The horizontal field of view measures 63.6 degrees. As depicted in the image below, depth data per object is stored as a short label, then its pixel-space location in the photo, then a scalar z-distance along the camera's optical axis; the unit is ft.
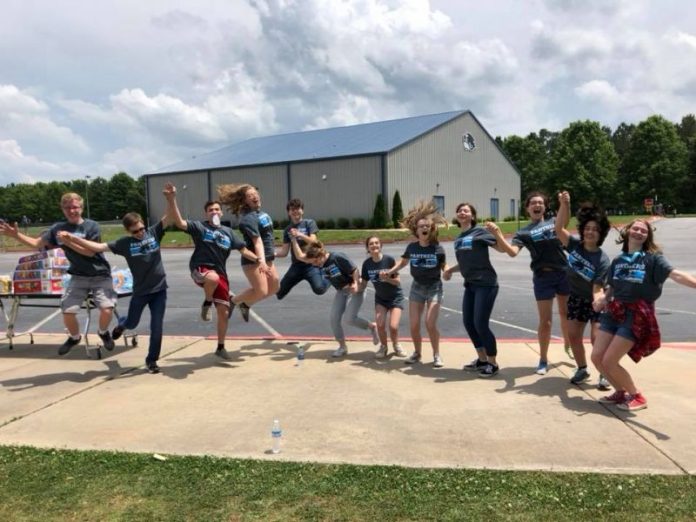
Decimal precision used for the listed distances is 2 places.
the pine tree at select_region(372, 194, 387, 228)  124.67
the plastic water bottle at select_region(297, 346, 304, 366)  20.79
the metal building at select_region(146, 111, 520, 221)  131.54
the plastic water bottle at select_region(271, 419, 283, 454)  12.41
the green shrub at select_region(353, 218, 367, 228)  130.11
